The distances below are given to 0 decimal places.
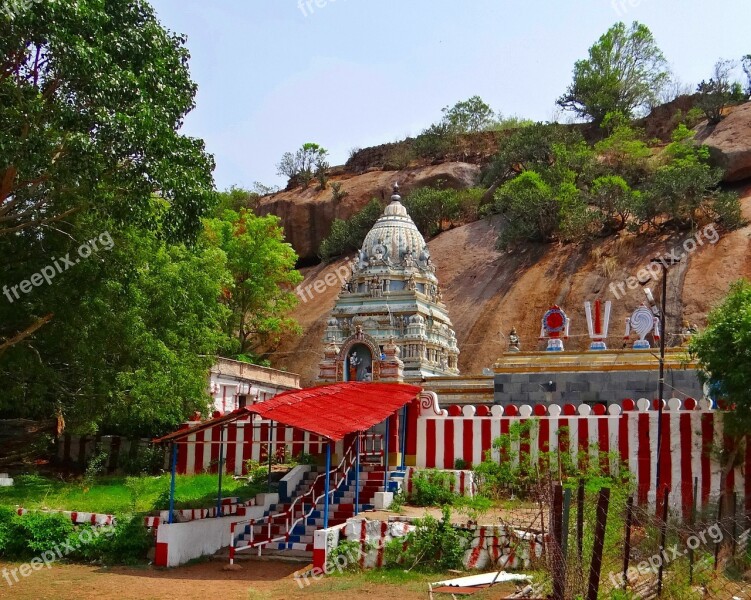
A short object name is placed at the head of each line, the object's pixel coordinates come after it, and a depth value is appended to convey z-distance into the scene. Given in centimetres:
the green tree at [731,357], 1633
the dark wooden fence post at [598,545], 851
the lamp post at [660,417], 1750
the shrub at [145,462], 2445
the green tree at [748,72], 5066
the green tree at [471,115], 6128
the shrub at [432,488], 1781
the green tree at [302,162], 6090
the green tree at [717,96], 4788
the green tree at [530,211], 4291
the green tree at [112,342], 2016
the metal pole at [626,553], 929
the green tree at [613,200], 4094
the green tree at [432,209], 5034
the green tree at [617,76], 5422
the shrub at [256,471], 2012
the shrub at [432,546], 1373
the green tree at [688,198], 3791
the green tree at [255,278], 4303
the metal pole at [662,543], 963
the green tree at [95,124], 1617
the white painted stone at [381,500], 1712
